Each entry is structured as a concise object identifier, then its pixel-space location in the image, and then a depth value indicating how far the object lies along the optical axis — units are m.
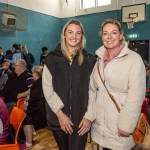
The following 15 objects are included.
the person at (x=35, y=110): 4.01
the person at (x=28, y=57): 8.70
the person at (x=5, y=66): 6.27
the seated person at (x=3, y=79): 5.14
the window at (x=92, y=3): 10.68
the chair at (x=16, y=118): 2.36
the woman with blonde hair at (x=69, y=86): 1.91
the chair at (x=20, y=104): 3.55
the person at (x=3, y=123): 2.12
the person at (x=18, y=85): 4.52
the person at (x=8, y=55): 8.22
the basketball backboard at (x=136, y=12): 9.34
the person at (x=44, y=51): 10.04
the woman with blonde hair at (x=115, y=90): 1.69
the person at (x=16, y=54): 8.15
